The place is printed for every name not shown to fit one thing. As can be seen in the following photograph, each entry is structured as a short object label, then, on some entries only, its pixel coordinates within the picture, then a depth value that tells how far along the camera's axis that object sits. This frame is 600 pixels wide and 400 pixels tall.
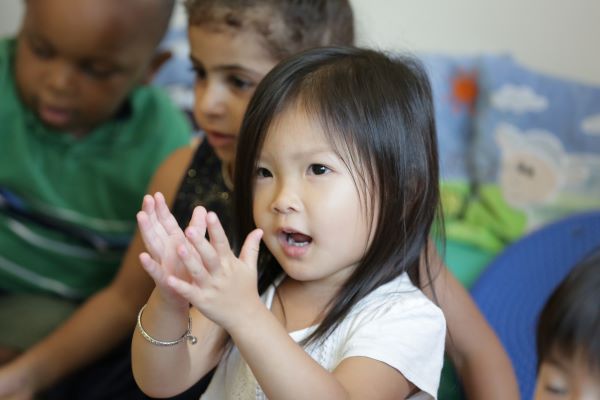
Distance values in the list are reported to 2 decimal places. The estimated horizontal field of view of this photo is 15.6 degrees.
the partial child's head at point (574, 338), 1.50
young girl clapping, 1.56
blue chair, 2.10
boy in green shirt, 2.01
